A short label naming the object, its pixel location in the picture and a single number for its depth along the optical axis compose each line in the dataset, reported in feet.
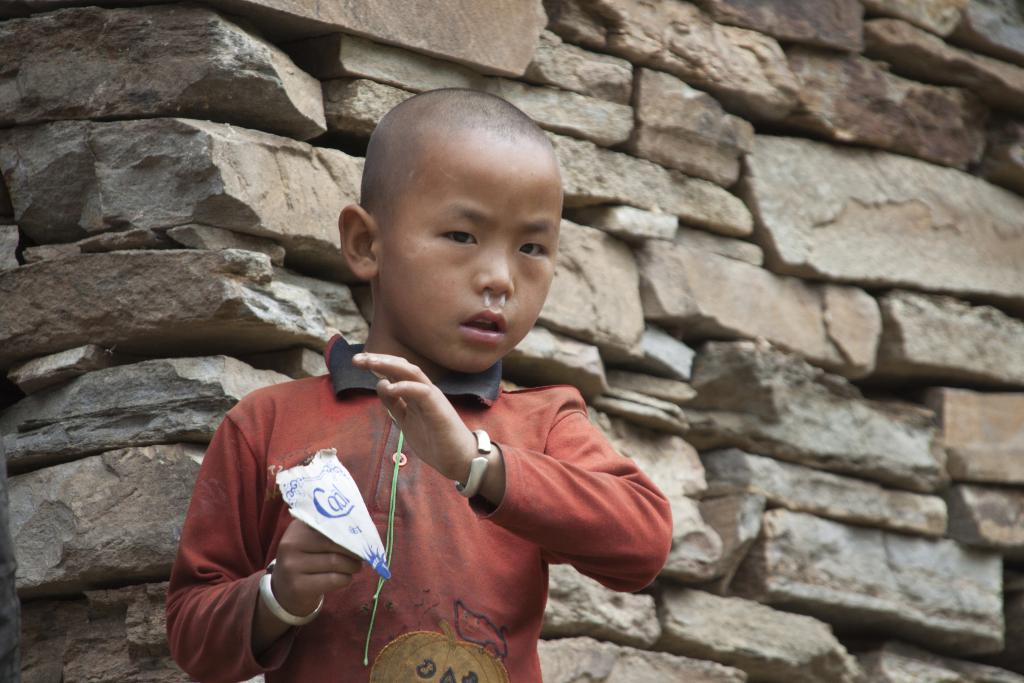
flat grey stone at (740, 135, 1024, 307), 24.53
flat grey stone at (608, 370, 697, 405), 22.40
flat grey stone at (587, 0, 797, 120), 22.63
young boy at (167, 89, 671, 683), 12.59
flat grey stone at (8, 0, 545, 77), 18.29
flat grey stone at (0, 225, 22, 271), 17.93
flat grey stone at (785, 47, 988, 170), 25.13
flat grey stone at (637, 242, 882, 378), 22.81
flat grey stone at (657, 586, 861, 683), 21.67
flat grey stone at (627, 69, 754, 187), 22.82
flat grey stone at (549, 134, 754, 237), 21.72
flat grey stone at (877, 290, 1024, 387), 25.34
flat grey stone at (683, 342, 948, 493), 23.32
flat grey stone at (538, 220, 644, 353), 21.24
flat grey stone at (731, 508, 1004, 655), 22.99
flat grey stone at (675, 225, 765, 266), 23.61
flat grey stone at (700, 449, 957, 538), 23.24
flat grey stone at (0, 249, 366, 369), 16.97
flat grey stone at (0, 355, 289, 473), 16.79
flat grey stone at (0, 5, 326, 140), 17.67
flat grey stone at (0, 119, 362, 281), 17.42
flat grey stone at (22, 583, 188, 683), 16.51
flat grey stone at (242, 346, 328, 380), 17.85
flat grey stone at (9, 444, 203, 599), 16.44
